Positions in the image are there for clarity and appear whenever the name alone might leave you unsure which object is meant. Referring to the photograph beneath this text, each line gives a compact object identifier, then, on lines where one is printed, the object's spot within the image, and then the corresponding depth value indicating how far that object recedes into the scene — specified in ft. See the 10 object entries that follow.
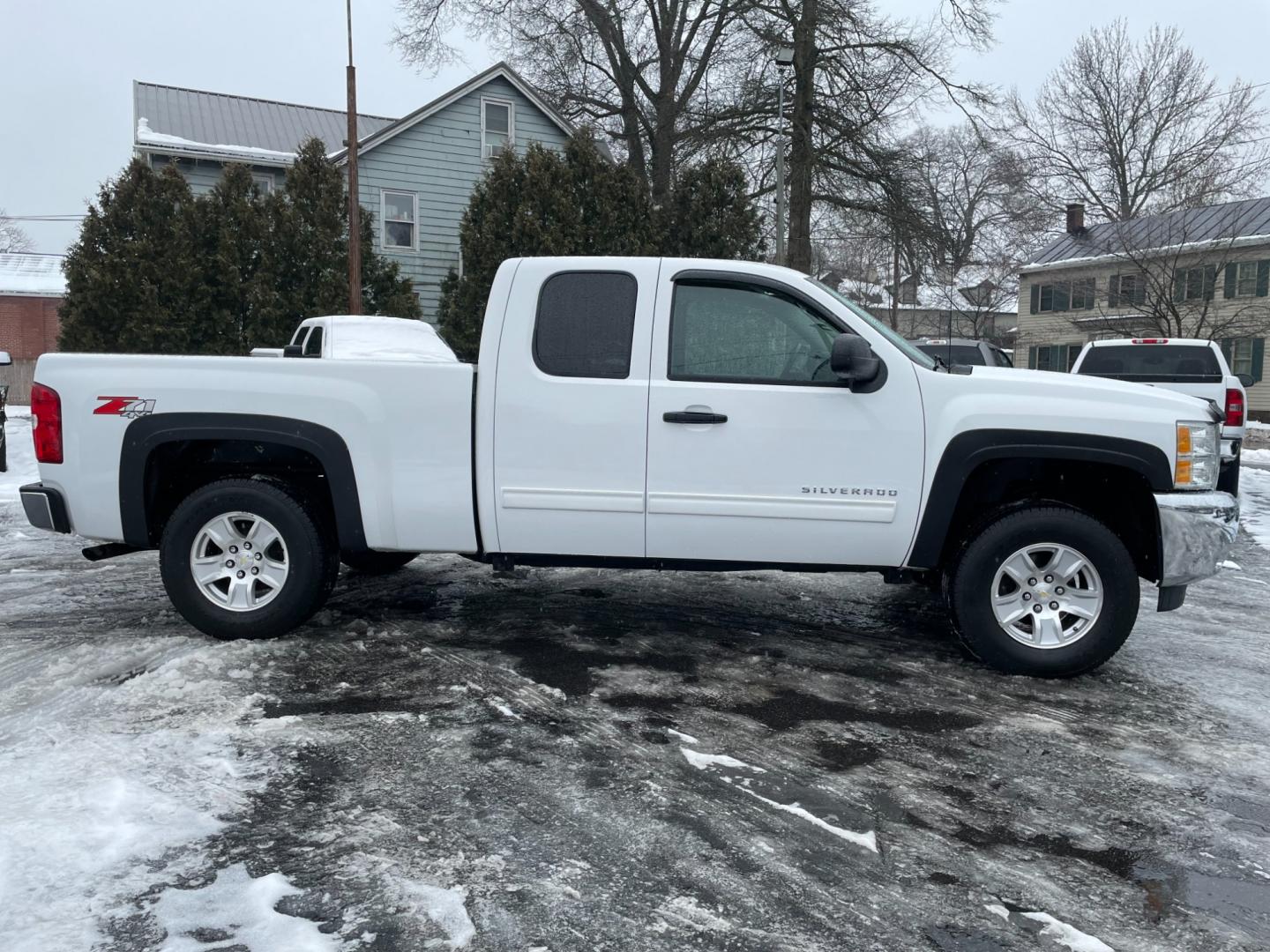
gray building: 83.97
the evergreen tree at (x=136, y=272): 62.34
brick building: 148.25
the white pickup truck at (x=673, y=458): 15.72
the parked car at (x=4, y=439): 38.32
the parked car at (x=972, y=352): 41.50
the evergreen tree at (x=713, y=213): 69.31
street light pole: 65.41
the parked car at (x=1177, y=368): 35.22
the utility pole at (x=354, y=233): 60.75
